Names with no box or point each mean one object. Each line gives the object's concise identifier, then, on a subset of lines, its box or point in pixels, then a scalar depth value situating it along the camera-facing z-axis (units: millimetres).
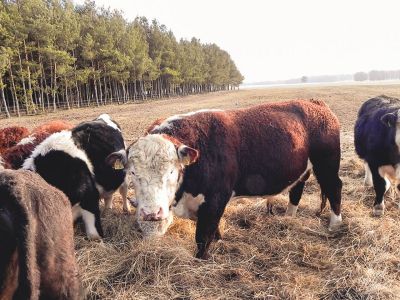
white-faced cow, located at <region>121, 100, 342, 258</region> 3912
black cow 5879
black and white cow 4891
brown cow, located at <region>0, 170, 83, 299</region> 2193
